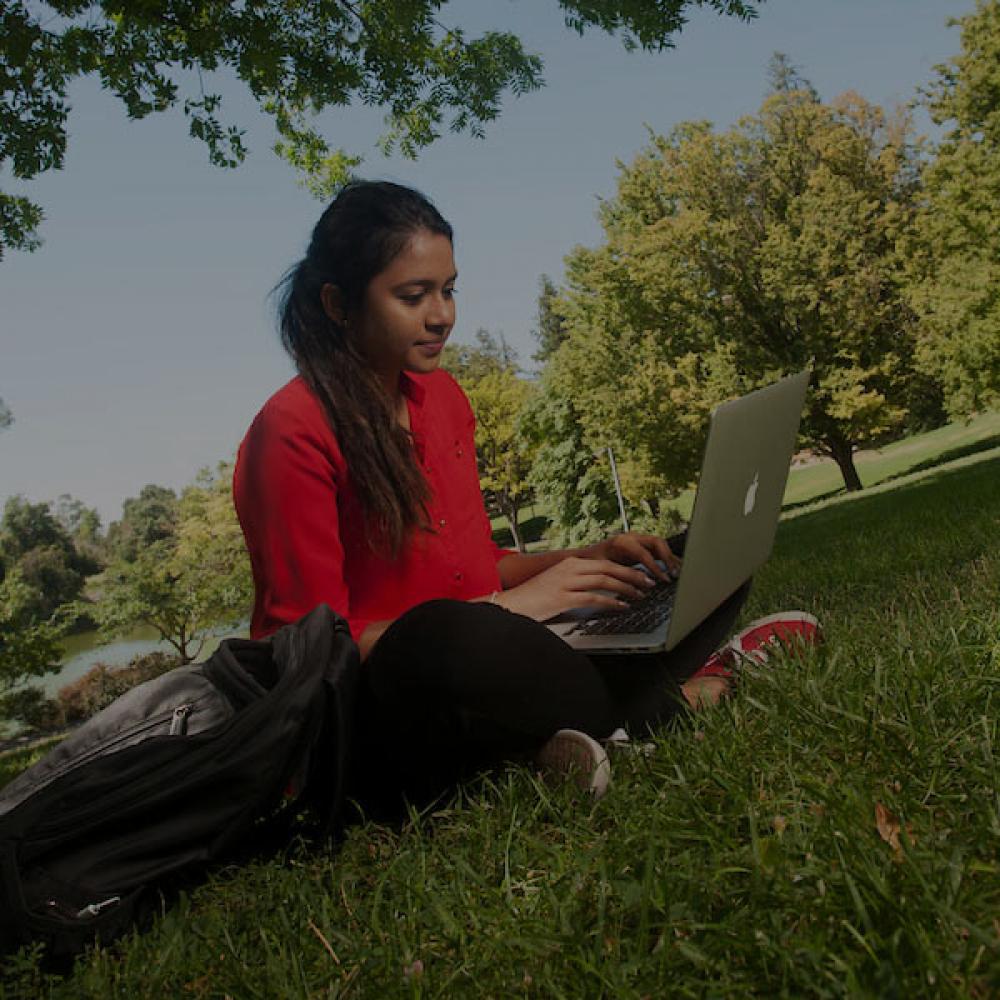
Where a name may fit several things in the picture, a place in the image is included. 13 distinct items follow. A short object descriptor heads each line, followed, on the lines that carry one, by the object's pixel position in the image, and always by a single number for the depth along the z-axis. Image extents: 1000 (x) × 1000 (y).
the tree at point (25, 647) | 14.78
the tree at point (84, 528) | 56.19
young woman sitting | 2.01
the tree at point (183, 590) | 28.58
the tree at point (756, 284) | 22.56
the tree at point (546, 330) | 70.00
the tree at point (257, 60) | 7.68
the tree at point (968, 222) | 16.95
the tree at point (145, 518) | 54.32
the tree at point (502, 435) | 36.47
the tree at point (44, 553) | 47.09
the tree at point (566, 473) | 34.41
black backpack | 1.77
